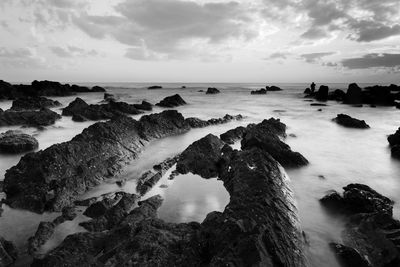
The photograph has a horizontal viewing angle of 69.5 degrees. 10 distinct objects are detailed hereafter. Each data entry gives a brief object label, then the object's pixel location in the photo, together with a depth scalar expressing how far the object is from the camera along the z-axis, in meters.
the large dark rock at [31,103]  20.93
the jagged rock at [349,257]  4.22
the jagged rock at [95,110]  17.16
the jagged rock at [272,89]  64.38
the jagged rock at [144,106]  22.83
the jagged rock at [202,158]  7.57
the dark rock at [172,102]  26.85
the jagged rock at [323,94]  39.28
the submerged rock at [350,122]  16.70
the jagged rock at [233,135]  11.30
